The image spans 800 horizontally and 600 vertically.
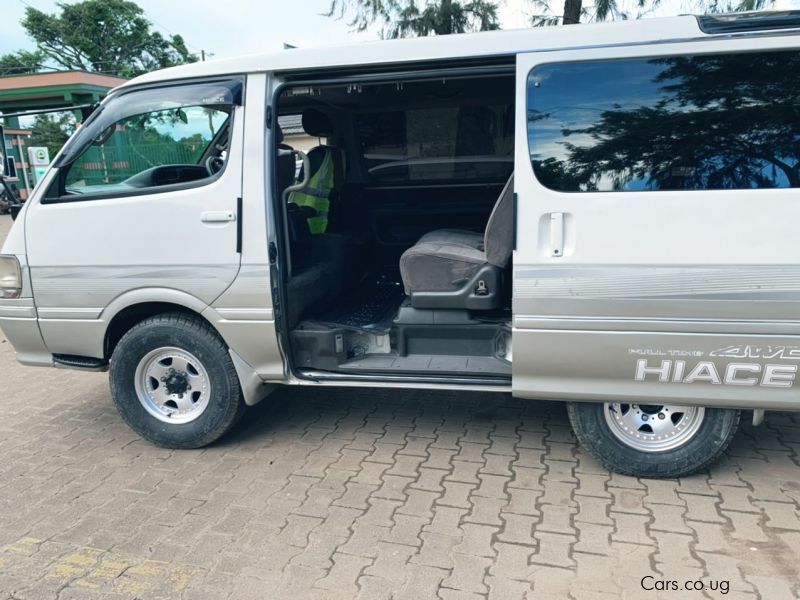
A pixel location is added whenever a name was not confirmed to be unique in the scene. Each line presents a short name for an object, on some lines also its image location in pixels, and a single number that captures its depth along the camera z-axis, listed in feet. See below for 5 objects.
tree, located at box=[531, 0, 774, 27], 21.85
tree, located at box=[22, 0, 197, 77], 133.18
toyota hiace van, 9.04
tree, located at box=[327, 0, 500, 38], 23.11
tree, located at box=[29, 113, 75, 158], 78.74
